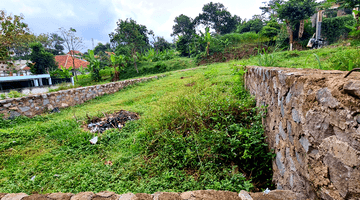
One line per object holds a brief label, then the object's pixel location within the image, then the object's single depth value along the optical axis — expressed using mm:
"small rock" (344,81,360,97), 811
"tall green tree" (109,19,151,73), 17609
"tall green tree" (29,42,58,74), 21422
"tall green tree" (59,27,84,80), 16016
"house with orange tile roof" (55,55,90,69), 28419
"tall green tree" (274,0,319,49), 13578
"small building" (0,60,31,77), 19828
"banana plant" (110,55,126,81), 16303
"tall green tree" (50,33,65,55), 37488
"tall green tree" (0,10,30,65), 9859
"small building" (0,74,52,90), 15204
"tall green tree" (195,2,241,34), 28727
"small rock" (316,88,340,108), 968
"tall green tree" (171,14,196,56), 22266
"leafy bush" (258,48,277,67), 4207
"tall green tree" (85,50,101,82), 16484
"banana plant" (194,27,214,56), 16288
